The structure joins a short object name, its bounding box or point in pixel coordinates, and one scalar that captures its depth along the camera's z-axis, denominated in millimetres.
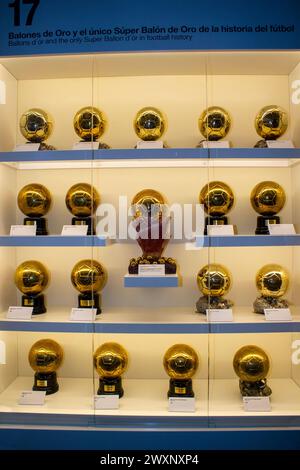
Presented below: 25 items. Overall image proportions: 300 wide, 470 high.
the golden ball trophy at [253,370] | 1769
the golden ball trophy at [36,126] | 1890
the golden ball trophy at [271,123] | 1834
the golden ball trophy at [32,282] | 1869
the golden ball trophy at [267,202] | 1837
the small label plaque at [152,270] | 1737
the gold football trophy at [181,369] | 1781
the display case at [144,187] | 1950
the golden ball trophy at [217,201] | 1835
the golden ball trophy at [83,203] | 1865
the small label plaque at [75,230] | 1825
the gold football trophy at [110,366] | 1790
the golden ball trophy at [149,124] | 1855
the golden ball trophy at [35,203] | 1881
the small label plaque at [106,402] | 1751
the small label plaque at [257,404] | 1723
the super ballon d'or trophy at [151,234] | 1776
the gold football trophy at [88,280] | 1864
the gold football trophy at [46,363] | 1845
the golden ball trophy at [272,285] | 1829
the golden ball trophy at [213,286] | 1823
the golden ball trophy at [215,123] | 1843
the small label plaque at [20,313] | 1829
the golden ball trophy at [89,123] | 1876
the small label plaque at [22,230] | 1854
